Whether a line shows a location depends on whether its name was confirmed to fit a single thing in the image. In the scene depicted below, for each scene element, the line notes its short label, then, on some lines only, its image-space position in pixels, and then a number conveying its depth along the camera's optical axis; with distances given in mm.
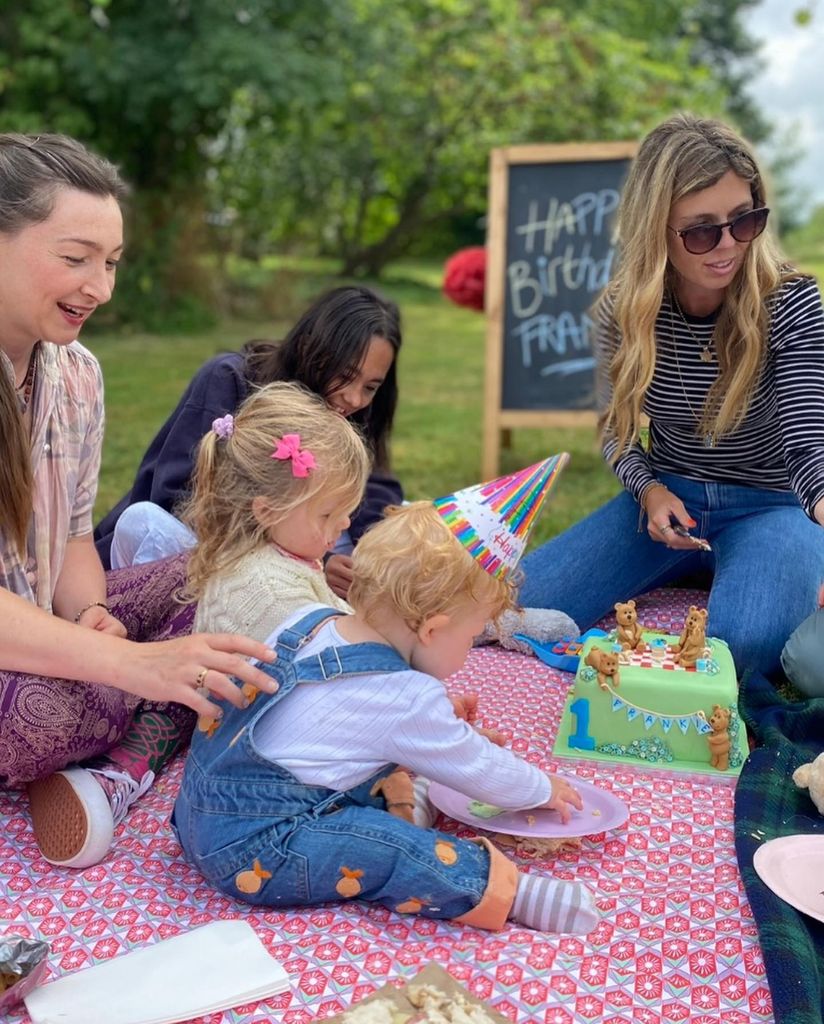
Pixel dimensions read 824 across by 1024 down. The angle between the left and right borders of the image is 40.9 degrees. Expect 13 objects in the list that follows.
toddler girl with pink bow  1977
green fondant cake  2254
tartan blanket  1570
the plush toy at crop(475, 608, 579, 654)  2951
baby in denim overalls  1725
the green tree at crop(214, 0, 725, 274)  12906
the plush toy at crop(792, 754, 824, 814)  2068
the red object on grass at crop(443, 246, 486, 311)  5363
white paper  1497
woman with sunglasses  2596
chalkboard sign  5086
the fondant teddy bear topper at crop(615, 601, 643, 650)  2416
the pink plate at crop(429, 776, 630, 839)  1919
